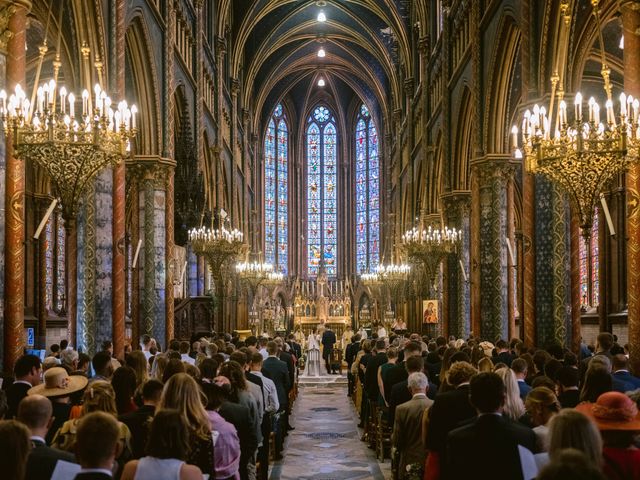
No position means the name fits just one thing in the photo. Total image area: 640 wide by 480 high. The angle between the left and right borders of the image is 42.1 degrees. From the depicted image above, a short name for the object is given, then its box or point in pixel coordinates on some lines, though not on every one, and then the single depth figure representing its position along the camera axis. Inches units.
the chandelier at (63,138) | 404.8
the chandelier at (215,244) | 916.6
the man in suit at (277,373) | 511.2
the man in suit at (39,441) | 173.0
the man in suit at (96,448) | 159.2
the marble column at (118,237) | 654.5
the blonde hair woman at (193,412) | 215.2
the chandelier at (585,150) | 418.9
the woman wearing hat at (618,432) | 174.2
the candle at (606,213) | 421.5
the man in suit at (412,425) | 311.7
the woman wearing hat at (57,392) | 276.7
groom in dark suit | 1203.0
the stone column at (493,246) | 852.6
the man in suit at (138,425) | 240.4
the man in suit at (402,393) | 357.2
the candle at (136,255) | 740.0
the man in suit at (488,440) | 190.2
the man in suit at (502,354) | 516.7
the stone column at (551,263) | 607.5
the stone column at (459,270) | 1042.1
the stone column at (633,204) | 462.3
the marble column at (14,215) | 427.5
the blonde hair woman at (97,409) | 219.9
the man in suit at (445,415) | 256.1
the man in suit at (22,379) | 305.4
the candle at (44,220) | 419.8
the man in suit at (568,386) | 285.8
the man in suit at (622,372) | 343.0
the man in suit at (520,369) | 333.8
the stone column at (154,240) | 836.6
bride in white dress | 1192.8
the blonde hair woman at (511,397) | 251.3
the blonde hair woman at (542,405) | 227.0
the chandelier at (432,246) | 951.0
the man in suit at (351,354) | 858.8
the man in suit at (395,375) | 445.7
